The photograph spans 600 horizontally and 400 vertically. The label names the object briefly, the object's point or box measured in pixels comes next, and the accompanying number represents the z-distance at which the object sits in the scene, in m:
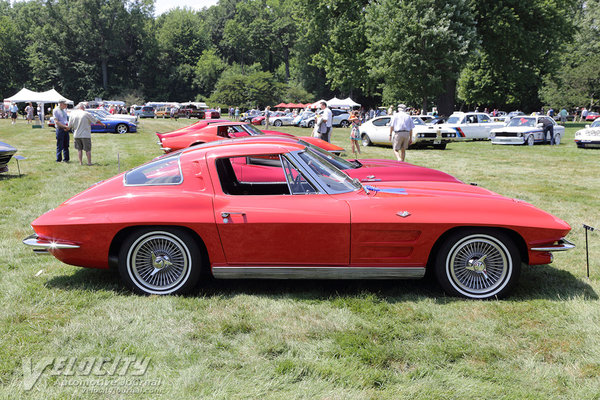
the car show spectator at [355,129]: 15.91
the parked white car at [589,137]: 19.31
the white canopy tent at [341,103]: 45.34
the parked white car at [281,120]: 40.16
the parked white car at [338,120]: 38.16
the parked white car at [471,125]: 23.82
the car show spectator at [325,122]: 14.39
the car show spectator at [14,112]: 37.46
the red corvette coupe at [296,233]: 4.32
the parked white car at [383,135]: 19.39
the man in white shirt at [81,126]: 12.62
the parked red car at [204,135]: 13.77
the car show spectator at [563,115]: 43.63
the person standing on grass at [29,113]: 36.56
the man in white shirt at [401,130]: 12.86
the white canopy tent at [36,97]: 39.66
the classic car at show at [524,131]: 21.06
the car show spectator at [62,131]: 13.03
